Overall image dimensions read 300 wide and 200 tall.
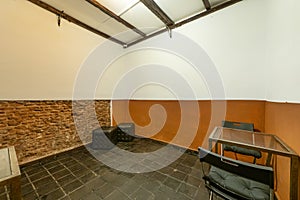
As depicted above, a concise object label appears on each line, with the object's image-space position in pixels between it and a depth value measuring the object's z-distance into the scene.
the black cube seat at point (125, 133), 3.41
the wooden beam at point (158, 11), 2.28
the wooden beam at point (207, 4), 2.25
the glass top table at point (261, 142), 0.97
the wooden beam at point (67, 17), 2.27
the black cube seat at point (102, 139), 2.98
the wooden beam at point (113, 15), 2.32
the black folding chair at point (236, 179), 0.80
